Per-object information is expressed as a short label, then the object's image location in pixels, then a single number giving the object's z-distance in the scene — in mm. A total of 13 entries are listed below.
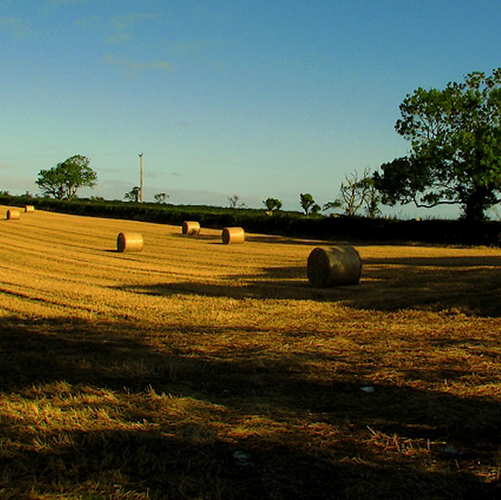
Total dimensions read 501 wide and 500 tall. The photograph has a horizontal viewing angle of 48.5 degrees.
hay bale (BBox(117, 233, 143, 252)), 24281
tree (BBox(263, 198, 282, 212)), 78562
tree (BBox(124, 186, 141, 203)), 88062
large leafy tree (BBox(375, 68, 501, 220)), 32688
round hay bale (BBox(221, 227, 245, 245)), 30148
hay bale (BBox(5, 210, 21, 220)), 46594
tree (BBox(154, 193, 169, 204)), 88125
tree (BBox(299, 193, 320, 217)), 74062
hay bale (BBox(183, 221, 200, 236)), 37281
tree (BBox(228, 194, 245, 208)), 76225
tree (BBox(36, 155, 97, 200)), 97438
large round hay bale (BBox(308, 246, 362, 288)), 14305
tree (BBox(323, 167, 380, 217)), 61219
